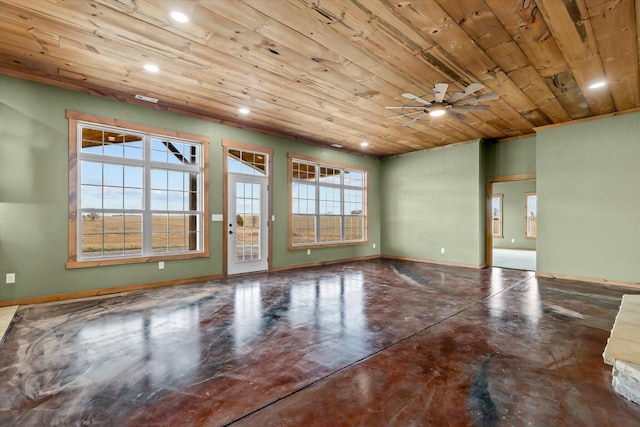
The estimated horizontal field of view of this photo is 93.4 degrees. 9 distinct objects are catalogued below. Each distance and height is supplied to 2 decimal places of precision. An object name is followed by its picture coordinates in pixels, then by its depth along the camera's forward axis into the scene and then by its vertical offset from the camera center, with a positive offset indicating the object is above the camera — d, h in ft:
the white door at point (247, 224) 19.19 -0.53
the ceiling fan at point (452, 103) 11.60 +4.82
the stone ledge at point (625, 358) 6.10 -3.04
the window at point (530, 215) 36.21 -0.13
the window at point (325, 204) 22.91 +0.95
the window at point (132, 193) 14.23 +1.23
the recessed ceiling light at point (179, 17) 8.67 +5.85
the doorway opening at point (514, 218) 36.17 -0.50
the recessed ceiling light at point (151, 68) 11.70 +5.88
